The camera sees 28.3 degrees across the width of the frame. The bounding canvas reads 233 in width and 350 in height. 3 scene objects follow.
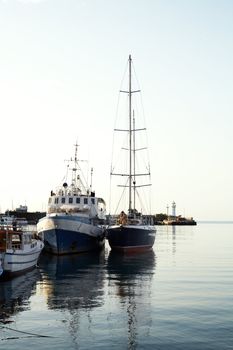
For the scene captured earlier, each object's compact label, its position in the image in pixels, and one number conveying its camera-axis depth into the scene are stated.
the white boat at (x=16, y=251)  31.92
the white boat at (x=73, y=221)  53.25
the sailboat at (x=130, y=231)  56.36
